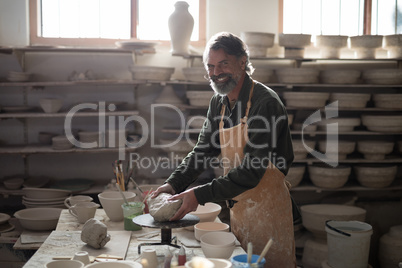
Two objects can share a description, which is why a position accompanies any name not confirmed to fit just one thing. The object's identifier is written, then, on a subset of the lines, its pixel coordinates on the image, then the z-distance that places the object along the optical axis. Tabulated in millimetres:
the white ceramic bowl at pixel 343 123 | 4773
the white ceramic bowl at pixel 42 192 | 4336
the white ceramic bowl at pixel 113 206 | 2654
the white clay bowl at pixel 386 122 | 4773
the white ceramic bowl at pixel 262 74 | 4684
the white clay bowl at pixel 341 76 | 4770
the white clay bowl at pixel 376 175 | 4781
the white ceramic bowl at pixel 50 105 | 4504
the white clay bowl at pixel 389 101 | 4773
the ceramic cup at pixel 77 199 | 2930
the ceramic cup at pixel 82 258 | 1896
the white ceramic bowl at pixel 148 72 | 4480
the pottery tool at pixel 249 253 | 1596
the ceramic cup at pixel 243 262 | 1595
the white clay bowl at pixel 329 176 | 4711
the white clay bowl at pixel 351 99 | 4750
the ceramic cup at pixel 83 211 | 2660
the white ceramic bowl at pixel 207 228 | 2287
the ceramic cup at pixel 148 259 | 1901
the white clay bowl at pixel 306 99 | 4672
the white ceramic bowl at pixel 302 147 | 4699
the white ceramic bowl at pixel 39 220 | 3371
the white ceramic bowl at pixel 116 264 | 1783
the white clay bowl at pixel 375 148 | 4820
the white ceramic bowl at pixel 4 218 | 3982
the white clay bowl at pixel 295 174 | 4668
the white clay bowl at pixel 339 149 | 4766
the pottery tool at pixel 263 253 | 1575
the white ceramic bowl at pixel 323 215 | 4340
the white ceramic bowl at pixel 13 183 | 4492
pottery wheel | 2105
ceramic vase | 4570
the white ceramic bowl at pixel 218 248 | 1966
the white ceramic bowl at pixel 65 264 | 1809
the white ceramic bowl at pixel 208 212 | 2500
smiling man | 2258
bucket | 3871
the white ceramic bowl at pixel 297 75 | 4703
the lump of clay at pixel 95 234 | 2180
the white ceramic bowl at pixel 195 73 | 4516
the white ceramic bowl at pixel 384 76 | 4754
